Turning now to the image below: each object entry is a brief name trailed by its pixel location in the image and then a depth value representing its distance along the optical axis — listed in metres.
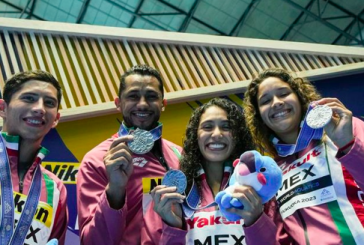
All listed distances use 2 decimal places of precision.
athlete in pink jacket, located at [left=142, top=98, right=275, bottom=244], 1.97
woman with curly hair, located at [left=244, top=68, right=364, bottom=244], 2.04
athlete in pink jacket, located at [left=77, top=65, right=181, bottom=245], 2.12
